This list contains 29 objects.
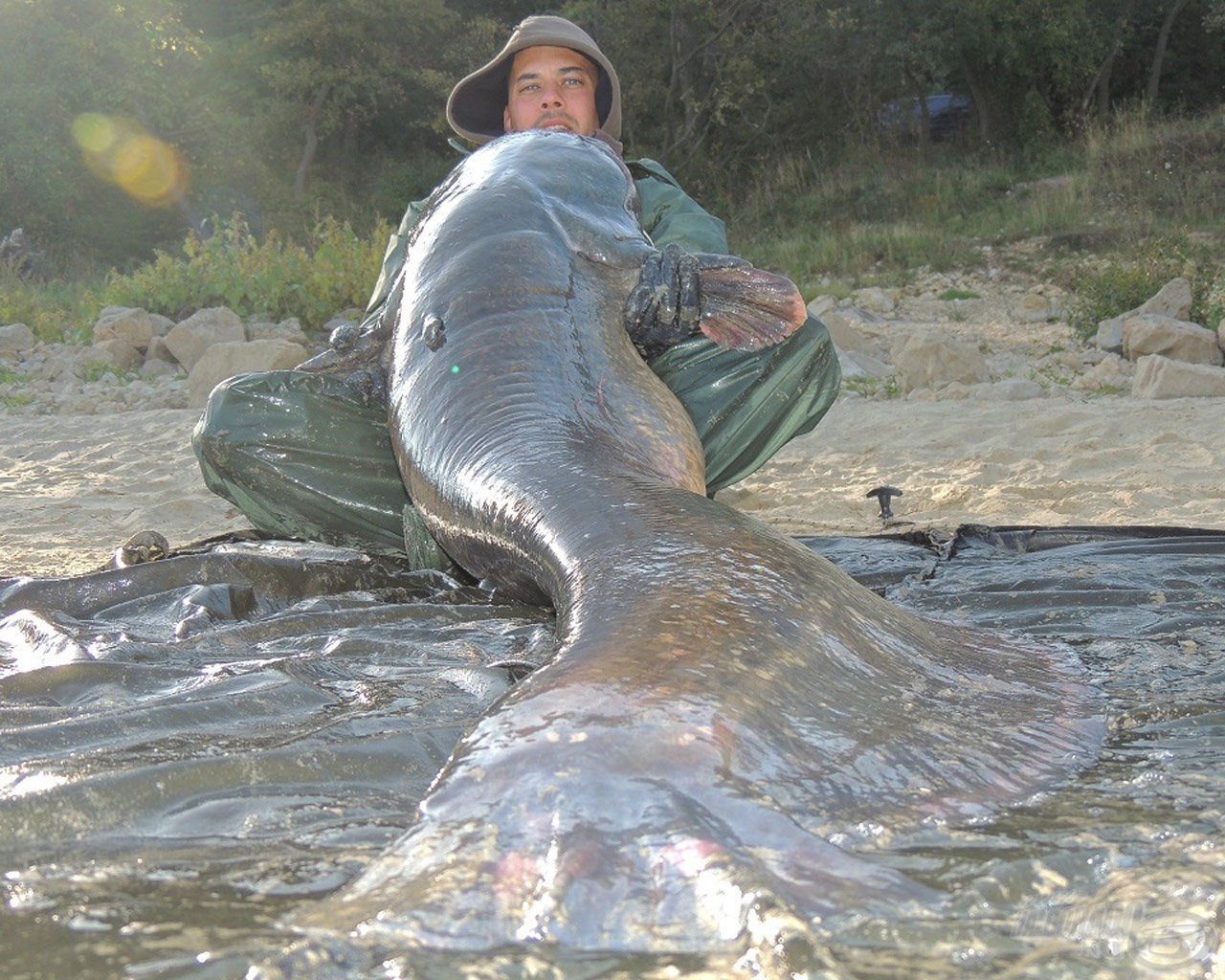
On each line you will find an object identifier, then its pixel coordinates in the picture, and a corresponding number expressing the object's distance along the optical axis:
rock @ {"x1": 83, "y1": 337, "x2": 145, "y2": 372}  8.54
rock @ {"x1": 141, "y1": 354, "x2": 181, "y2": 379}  8.33
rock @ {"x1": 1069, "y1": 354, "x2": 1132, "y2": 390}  6.35
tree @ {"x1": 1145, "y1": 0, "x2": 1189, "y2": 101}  21.12
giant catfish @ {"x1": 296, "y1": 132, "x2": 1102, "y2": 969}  1.16
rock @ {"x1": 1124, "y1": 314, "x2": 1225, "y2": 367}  6.87
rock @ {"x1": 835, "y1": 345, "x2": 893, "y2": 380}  7.10
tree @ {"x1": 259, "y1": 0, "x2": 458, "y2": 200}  23.05
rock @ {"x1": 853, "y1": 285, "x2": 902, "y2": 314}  10.45
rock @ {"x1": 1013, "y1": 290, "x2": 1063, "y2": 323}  9.84
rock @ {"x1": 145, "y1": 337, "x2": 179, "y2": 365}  8.62
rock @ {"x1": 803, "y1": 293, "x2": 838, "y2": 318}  9.39
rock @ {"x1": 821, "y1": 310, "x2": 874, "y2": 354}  7.94
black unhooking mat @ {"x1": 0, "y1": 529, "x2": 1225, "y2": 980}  1.13
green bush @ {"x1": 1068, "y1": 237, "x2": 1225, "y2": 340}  8.05
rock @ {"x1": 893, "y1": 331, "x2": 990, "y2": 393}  6.67
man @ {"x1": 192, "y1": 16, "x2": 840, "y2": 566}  3.56
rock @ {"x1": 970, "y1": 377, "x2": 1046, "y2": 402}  6.07
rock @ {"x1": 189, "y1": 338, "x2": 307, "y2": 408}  7.31
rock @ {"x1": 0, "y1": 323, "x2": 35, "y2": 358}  9.27
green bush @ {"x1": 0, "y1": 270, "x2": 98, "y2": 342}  9.77
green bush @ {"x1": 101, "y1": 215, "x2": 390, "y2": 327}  9.46
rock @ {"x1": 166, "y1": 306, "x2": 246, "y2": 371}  8.43
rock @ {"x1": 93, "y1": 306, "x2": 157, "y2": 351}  8.85
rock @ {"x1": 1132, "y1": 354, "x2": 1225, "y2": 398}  5.66
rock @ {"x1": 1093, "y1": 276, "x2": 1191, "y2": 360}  7.95
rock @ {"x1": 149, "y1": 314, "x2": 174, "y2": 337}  9.22
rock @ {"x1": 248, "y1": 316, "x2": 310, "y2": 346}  8.55
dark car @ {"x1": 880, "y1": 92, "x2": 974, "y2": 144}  21.62
